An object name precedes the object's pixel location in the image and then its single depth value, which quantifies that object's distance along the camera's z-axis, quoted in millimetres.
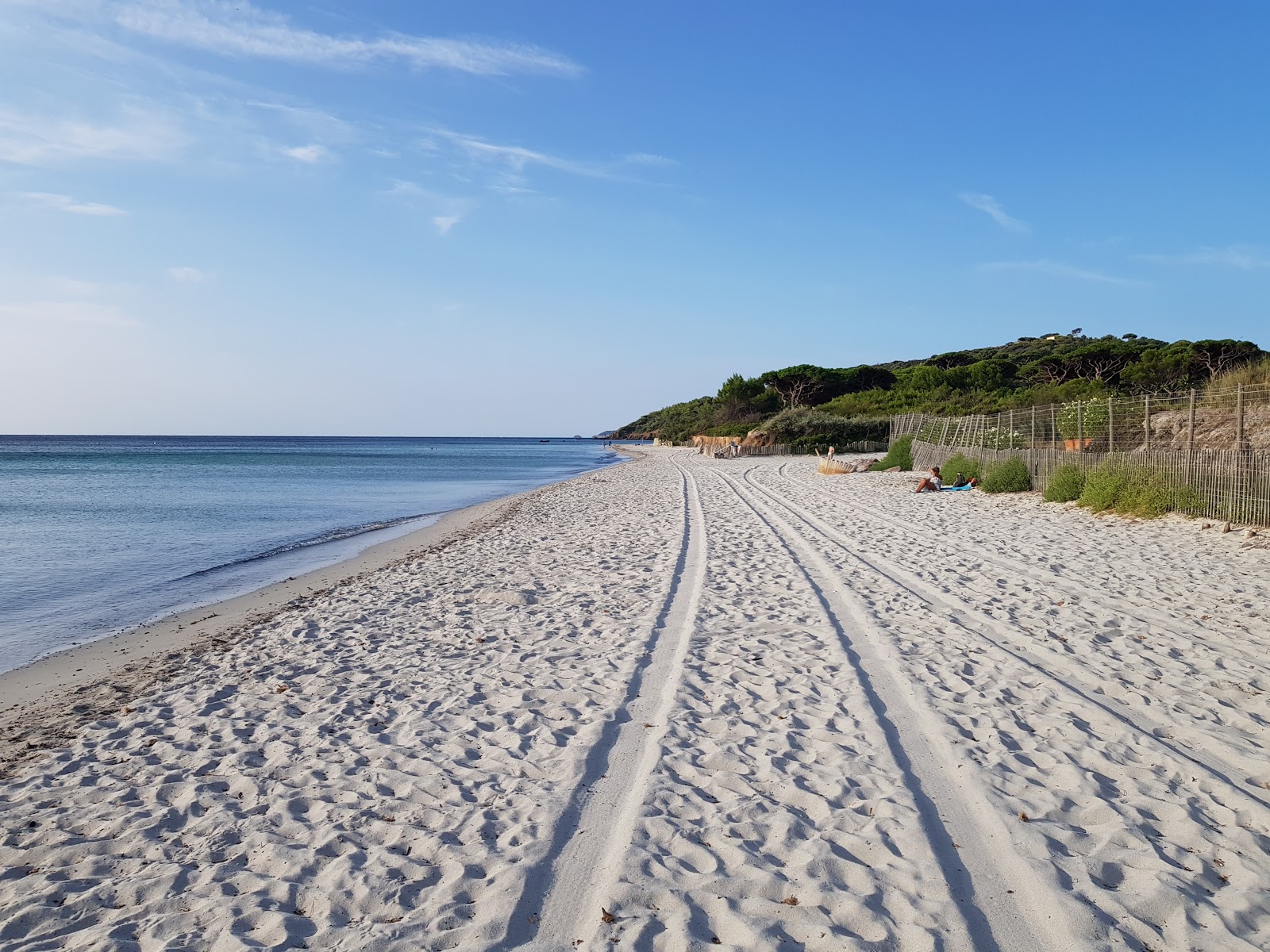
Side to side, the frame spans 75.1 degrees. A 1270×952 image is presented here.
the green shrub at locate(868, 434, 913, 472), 27531
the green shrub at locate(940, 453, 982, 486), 20188
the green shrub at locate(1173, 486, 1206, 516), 12141
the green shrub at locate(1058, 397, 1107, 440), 15727
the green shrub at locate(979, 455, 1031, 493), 17719
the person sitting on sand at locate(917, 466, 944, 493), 19578
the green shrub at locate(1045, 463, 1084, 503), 15219
